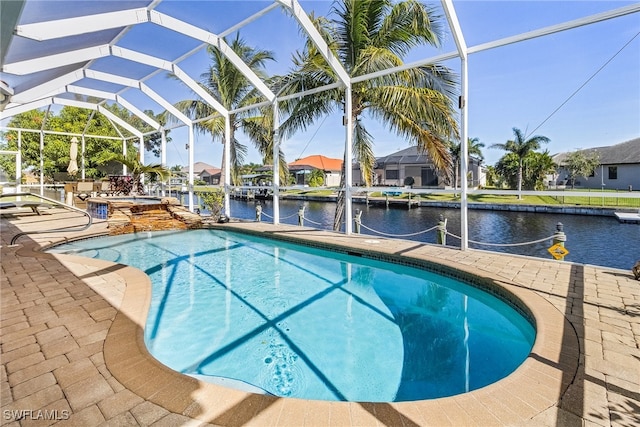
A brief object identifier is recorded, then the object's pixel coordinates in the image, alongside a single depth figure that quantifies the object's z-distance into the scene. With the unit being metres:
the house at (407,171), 39.94
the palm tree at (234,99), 16.12
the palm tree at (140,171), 13.58
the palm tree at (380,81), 8.67
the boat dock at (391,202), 30.15
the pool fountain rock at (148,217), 10.45
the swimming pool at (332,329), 3.42
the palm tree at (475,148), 37.41
